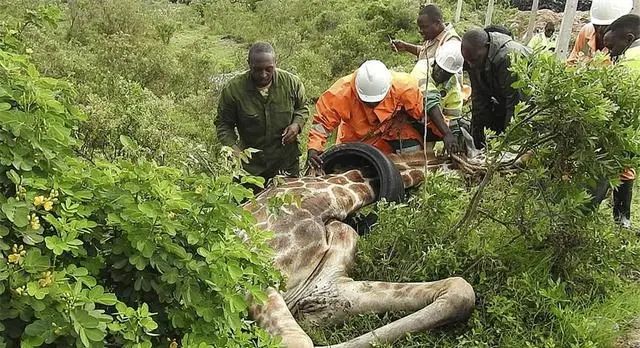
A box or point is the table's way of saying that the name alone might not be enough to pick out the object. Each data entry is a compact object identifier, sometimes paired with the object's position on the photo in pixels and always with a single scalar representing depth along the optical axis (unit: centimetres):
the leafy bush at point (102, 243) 235
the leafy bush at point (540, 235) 393
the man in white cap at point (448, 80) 593
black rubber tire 516
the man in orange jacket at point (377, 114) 545
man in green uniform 552
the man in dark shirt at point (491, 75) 541
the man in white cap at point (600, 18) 596
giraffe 404
